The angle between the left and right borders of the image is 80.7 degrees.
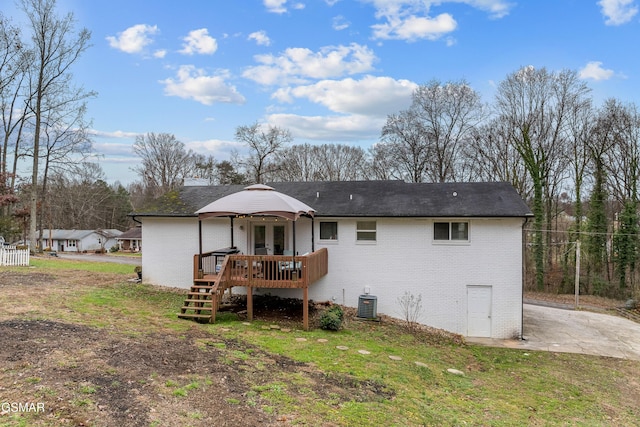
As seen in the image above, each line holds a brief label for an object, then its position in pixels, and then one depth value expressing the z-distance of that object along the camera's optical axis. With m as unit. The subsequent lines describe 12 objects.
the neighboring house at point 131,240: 50.66
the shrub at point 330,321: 10.71
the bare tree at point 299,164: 37.56
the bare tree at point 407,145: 31.36
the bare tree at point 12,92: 24.05
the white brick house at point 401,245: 12.92
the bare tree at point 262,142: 36.16
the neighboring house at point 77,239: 49.53
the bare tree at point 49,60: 24.31
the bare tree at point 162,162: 42.78
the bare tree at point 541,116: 26.03
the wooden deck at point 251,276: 10.76
